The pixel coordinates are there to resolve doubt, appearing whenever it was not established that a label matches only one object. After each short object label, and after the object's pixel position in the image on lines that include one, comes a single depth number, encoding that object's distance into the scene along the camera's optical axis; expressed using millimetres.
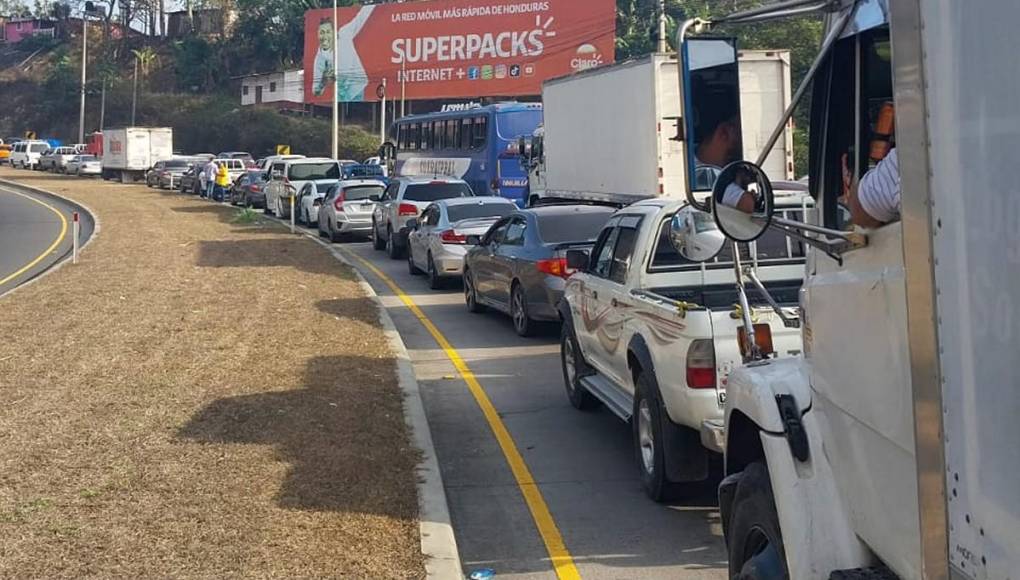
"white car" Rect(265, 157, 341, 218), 40219
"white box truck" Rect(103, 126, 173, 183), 70250
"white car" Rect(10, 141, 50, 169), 81938
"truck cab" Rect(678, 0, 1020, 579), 2645
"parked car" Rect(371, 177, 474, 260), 26859
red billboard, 68000
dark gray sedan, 14938
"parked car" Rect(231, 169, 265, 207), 45656
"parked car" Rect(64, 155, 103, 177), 74562
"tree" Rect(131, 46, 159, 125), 108062
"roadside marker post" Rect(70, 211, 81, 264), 23752
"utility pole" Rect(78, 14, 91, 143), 87356
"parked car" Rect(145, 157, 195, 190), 61031
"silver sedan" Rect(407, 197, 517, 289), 20859
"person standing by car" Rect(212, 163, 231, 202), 51500
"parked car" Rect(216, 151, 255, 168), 66250
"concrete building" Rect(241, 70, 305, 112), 92125
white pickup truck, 7355
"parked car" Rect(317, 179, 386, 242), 31547
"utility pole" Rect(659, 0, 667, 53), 18025
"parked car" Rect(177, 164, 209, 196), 56656
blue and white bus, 37156
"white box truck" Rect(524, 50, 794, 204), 19688
